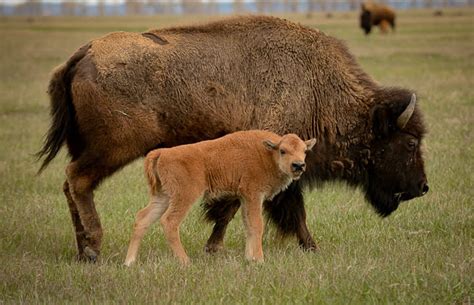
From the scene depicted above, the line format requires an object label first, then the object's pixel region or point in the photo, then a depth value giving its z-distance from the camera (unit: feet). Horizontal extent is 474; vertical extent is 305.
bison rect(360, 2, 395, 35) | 343.67
